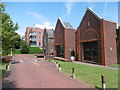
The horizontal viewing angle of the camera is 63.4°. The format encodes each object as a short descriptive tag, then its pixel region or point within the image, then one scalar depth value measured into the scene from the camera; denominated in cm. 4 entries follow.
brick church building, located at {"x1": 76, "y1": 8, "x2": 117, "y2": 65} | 1606
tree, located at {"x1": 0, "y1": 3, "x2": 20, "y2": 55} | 1496
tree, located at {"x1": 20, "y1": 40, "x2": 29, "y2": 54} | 4840
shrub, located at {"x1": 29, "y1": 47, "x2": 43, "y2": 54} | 5100
